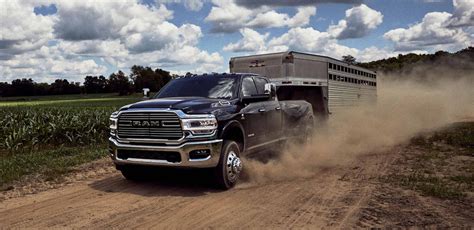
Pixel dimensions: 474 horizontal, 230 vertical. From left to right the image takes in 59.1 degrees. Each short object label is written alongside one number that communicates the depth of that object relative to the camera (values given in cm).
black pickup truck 682
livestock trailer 1337
